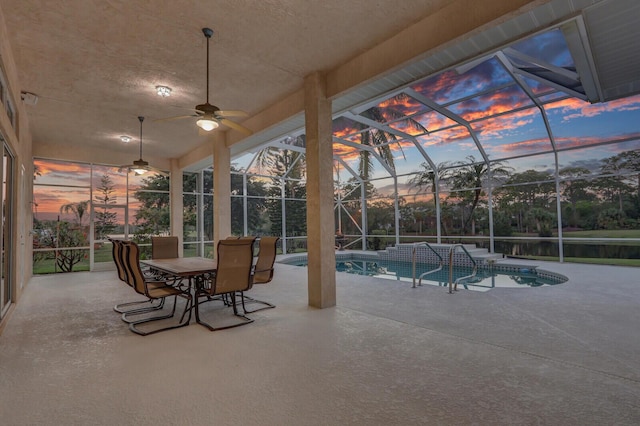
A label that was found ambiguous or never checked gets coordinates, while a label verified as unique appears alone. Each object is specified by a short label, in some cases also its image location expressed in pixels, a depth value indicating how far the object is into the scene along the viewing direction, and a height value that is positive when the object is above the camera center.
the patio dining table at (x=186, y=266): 3.71 -0.56
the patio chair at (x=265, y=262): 4.36 -0.55
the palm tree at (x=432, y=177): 10.54 +1.41
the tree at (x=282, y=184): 12.36 +1.48
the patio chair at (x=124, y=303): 4.14 -1.15
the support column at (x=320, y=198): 4.42 +0.31
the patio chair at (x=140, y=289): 3.59 -0.80
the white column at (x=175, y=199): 9.95 +0.76
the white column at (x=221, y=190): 6.85 +0.71
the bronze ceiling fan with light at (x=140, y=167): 6.12 +1.12
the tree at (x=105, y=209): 8.81 +0.45
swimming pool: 6.82 -1.45
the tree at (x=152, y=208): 9.62 +0.50
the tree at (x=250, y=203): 11.70 +0.72
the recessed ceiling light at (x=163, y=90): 4.87 +2.05
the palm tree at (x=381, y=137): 8.76 +2.64
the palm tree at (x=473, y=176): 9.83 +1.30
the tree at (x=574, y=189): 8.99 +0.73
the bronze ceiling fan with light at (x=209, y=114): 3.56 +1.24
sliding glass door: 4.29 +0.03
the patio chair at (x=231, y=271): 3.58 -0.56
